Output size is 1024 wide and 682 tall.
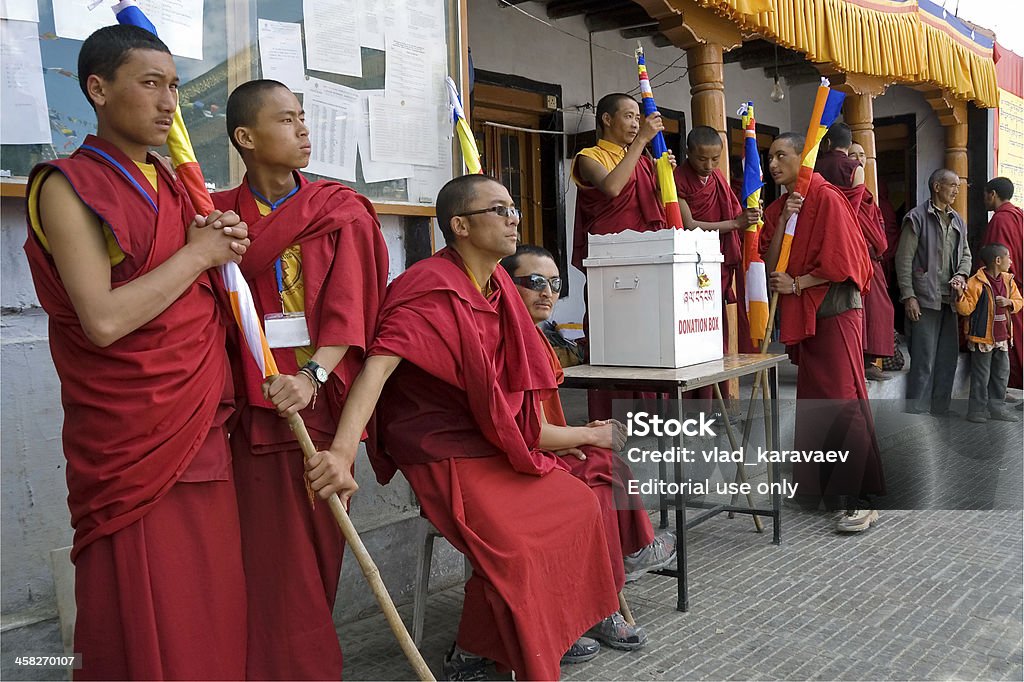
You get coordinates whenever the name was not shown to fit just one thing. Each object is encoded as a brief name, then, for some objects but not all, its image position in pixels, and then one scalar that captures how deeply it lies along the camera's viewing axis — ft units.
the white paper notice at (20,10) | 8.20
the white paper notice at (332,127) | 10.83
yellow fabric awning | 18.98
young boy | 23.02
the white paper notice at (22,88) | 8.21
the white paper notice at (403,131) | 11.53
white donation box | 10.80
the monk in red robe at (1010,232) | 24.44
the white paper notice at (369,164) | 11.37
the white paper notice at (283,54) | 10.36
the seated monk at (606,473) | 9.34
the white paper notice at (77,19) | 8.51
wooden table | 10.16
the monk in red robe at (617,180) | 13.61
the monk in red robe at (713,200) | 15.25
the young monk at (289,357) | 7.14
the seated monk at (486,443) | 7.72
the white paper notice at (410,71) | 11.65
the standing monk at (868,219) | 17.58
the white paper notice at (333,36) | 10.81
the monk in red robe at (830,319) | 14.35
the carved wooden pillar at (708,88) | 18.81
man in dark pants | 22.58
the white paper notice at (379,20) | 11.35
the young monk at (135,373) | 5.76
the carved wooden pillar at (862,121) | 25.12
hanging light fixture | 25.46
